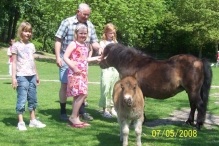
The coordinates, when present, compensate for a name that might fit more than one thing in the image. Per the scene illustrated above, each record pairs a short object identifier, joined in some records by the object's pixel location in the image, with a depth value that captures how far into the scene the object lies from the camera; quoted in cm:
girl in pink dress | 639
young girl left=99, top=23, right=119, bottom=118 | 772
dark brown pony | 660
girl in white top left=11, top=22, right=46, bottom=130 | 624
